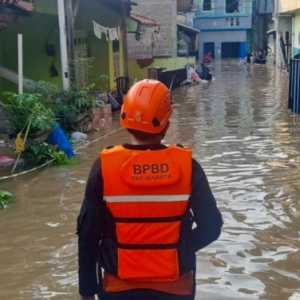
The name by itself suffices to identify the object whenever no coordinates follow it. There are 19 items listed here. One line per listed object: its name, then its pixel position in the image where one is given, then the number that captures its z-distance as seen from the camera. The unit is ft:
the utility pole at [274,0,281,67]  136.54
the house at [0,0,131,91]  45.62
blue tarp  33.09
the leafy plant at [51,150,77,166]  31.65
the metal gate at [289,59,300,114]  51.39
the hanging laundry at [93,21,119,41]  57.74
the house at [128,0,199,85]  82.64
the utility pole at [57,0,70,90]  42.55
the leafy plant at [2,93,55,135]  29.68
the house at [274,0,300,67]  118.16
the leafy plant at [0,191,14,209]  23.92
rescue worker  8.35
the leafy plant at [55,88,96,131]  40.63
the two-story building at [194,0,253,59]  216.33
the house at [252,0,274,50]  229.15
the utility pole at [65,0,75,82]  45.09
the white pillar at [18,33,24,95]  31.94
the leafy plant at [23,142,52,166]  30.83
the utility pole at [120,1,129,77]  66.64
